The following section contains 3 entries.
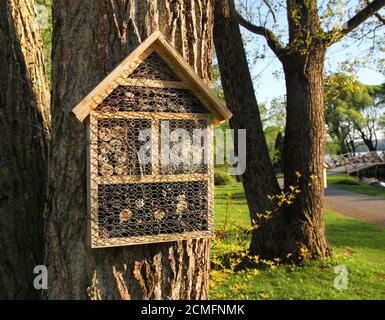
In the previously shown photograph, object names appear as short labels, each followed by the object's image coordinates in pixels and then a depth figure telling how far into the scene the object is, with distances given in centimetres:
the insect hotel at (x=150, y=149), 199
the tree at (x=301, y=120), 664
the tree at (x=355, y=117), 4831
